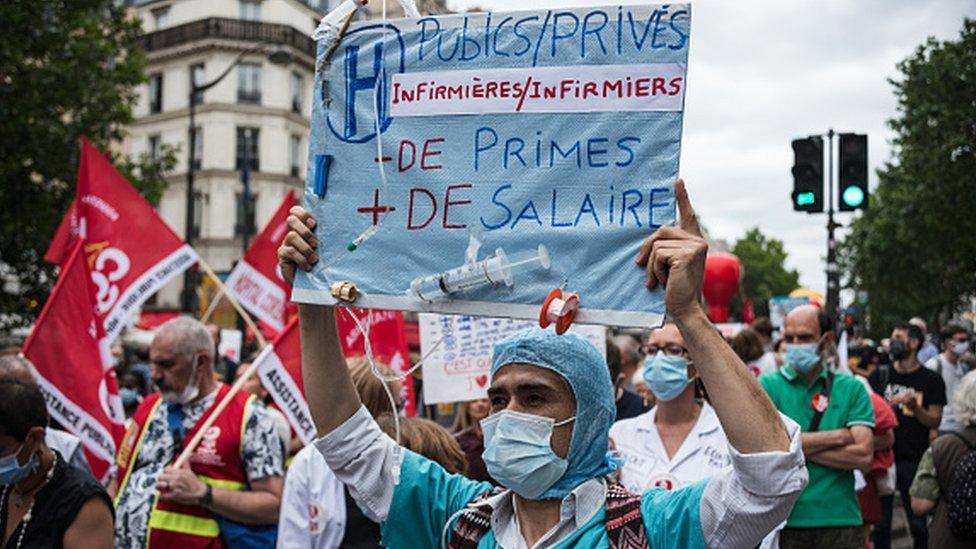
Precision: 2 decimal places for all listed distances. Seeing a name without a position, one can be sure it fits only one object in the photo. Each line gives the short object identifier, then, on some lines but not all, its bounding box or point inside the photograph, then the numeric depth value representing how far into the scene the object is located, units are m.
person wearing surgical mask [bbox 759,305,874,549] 5.16
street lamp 16.94
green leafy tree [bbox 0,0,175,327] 16.77
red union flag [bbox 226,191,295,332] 7.52
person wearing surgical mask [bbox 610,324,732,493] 4.29
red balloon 13.73
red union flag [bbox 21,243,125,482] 5.37
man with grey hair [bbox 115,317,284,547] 4.56
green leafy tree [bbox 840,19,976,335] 24.22
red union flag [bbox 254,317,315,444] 5.26
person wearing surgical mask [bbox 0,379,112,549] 3.51
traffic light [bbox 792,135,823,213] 10.52
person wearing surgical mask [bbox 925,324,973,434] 10.88
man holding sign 2.13
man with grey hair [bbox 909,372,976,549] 4.39
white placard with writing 5.80
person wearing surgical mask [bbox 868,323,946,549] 8.65
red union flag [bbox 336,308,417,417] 6.55
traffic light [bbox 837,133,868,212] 10.59
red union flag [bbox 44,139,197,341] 6.27
